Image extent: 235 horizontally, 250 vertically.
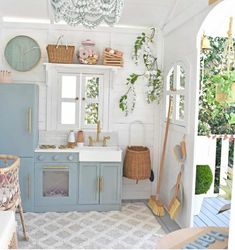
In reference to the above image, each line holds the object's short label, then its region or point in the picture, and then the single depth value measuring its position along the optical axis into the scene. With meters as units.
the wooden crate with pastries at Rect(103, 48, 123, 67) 4.12
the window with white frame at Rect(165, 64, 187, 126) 3.61
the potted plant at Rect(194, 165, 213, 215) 3.84
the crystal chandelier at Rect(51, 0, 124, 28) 2.21
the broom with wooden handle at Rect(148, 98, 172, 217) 3.90
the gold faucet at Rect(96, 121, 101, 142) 4.32
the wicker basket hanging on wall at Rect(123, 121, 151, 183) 4.13
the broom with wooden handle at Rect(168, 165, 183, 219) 3.47
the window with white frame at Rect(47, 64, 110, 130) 4.27
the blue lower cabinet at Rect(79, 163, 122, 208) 3.92
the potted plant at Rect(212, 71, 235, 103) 3.06
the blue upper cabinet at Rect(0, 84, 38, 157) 3.75
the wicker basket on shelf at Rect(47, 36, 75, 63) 4.01
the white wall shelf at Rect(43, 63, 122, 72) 4.05
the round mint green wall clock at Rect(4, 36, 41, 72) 4.14
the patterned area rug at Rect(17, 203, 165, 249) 3.10
